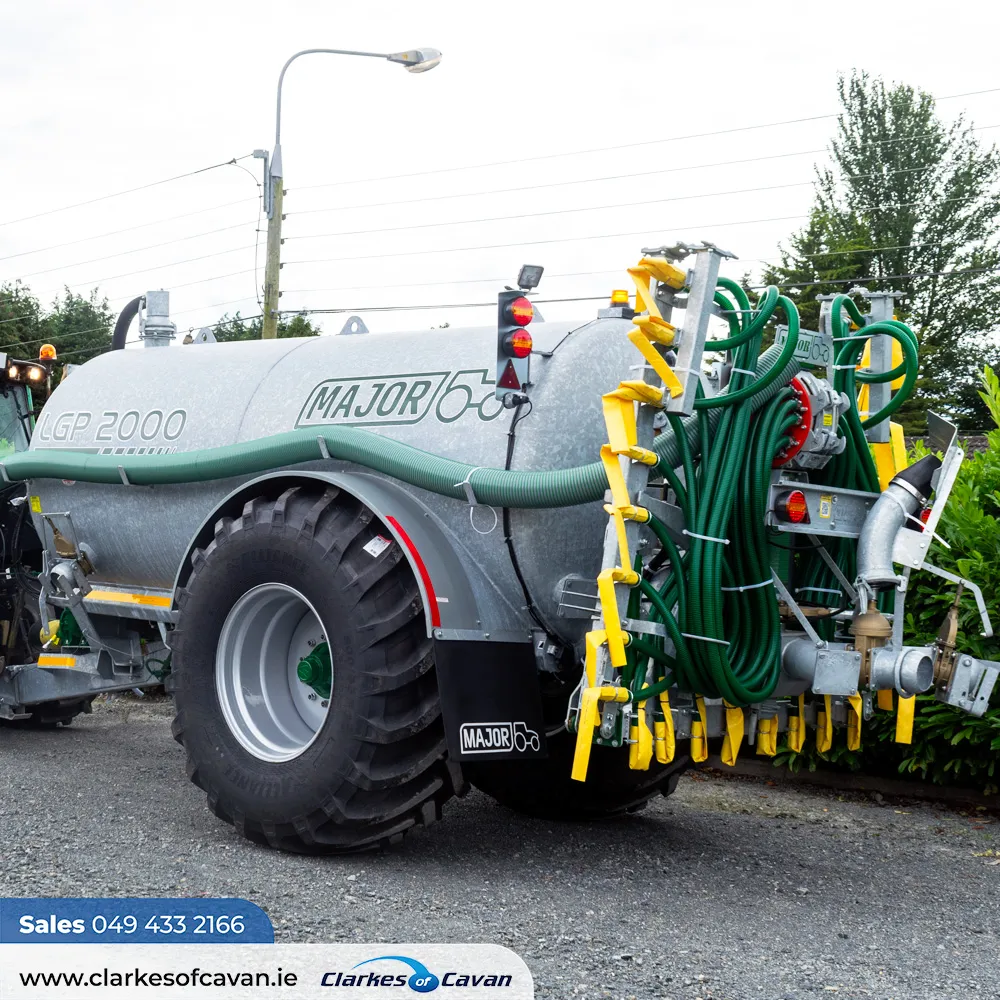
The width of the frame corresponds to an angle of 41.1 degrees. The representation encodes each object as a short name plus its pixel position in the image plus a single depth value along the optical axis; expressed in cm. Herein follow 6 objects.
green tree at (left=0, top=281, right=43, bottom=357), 3806
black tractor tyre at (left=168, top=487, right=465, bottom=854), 460
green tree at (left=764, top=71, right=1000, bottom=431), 3812
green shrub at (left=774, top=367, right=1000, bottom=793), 604
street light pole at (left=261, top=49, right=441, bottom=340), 1655
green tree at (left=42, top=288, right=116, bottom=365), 3866
